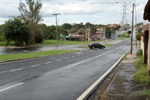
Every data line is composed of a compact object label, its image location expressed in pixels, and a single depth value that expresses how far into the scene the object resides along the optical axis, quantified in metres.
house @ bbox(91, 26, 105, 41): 152.80
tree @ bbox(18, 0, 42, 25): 87.19
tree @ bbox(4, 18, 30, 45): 75.56
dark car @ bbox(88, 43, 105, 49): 66.69
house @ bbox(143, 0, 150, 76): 11.06
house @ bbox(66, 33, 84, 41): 141.50
